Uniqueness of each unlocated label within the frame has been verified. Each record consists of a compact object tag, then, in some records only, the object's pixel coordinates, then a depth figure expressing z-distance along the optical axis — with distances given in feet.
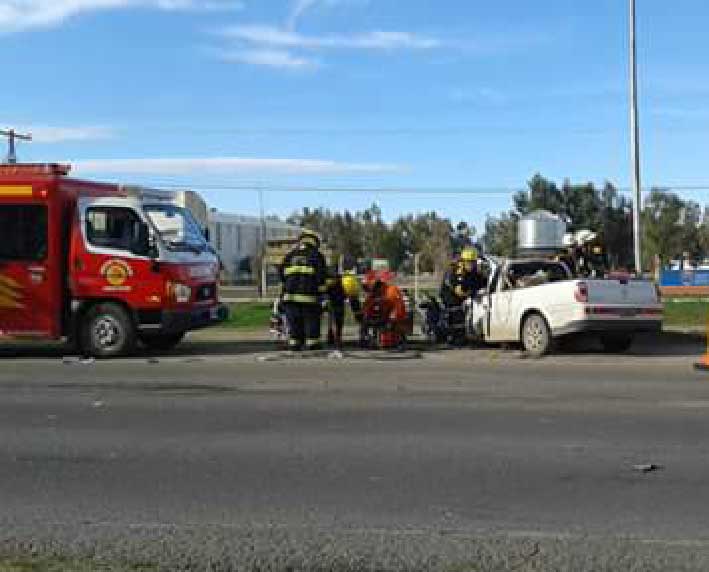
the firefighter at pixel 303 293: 57.06
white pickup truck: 53.78
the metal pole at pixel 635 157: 83.92
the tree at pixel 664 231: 248.11
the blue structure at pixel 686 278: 174.29
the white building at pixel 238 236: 316.60
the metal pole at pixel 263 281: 150.71
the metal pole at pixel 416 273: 97.92
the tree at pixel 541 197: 252.01
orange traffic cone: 48.14
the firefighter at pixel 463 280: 61.31
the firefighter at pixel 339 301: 59.26
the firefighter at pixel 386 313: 59.16
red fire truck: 55.31
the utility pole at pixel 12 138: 186.41
